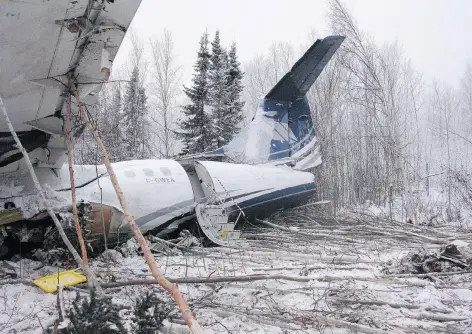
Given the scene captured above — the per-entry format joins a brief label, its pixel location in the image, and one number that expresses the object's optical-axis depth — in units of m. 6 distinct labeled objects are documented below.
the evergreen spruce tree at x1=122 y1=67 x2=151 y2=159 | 22.19
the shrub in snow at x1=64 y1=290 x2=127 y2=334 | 2.39
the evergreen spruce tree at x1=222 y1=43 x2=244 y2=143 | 19.75
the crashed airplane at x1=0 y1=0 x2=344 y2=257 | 3.15
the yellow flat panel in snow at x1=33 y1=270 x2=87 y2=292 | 3.80
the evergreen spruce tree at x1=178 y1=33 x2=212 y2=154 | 18.42
